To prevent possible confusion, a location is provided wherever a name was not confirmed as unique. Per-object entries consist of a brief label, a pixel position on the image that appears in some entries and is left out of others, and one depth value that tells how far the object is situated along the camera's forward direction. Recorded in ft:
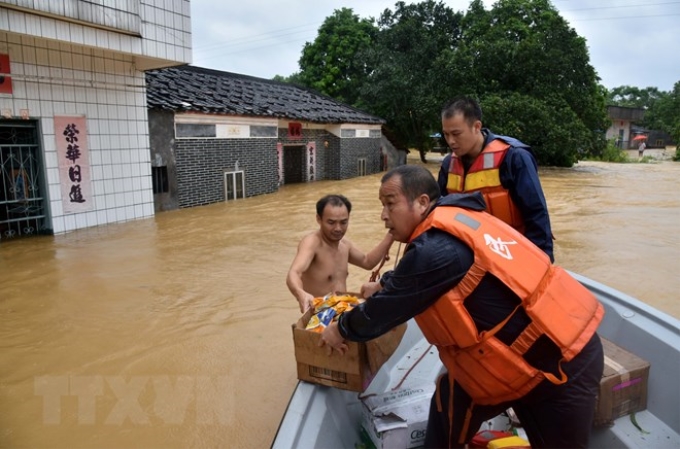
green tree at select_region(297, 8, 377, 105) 95.81
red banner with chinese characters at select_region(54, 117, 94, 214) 28.17
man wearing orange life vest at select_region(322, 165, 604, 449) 5.82
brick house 37.83
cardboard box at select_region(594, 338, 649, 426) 8.66
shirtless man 11.55
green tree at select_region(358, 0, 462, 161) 81.30
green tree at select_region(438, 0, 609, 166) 70.69
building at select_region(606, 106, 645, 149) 142.32
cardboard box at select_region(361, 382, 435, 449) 8.36
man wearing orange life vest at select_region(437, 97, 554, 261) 10.02
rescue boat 7.86
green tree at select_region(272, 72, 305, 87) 110.47
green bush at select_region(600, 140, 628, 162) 101.48
